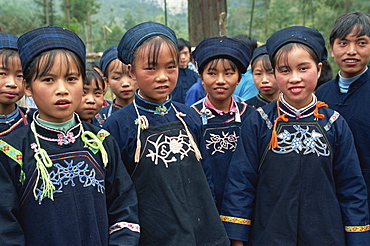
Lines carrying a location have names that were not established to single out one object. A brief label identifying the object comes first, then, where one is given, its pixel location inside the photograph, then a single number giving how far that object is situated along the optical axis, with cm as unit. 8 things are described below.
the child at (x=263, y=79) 350
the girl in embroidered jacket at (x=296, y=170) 233
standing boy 274
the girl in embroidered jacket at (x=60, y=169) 178
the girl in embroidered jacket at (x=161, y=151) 212
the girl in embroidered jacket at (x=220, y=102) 276
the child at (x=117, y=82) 349
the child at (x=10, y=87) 246
